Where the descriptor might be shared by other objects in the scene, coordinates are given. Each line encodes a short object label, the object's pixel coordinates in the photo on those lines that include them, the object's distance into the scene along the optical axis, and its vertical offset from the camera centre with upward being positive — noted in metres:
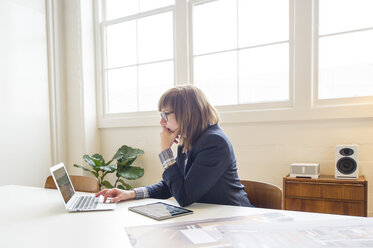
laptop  1.32 -0.41
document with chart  0.85 -0.38
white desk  0.95 -0.41
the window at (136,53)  3.51 +0.74
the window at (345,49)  2.50 +0.52
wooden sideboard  2.16 -0.64
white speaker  2.23 -0.40
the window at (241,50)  2.82 +0.61
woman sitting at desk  1.35 -0.22
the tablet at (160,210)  1.16 -0.40
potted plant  3.25 -0.58
